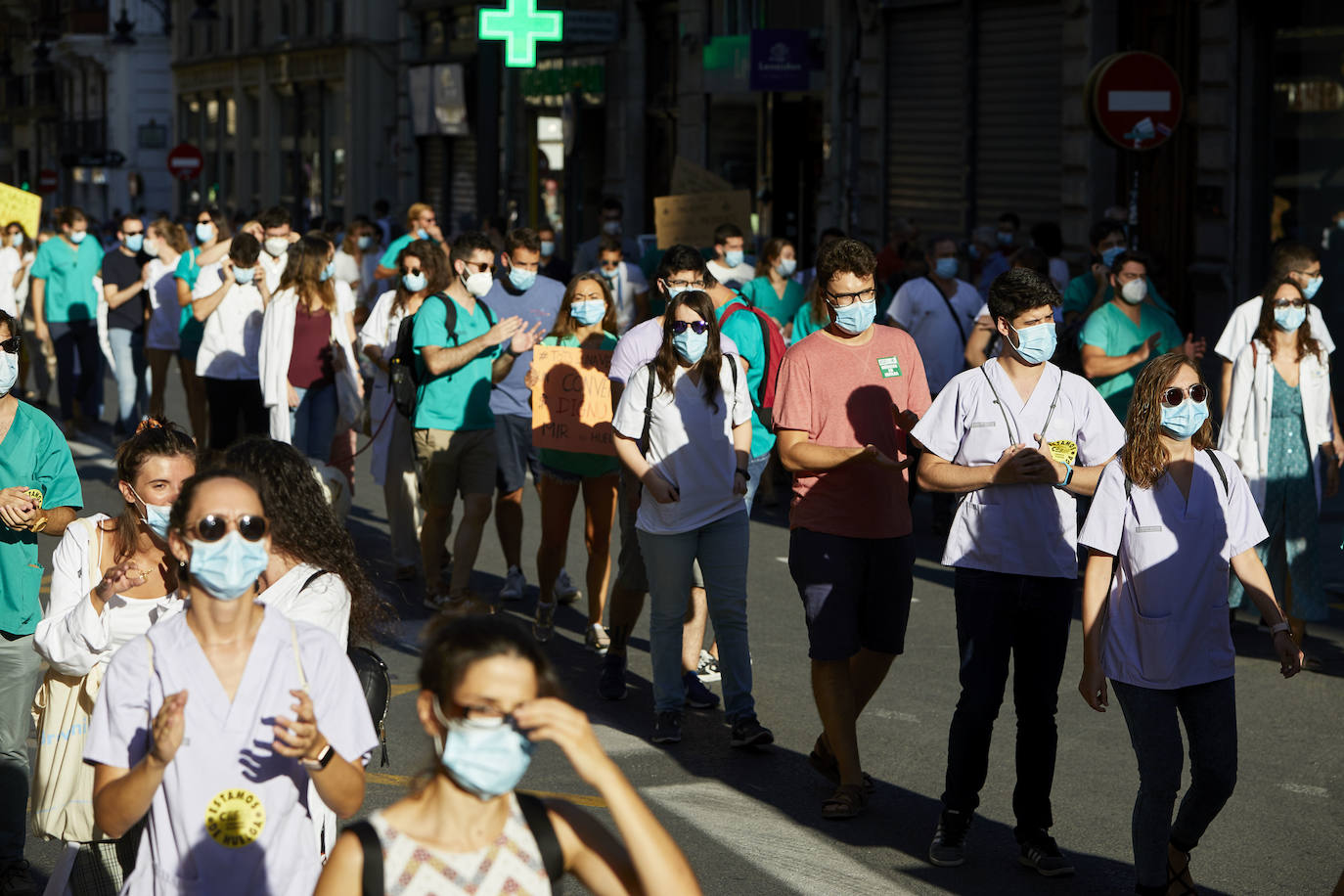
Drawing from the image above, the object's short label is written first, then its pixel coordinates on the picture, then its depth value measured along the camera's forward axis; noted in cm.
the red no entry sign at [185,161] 3981
